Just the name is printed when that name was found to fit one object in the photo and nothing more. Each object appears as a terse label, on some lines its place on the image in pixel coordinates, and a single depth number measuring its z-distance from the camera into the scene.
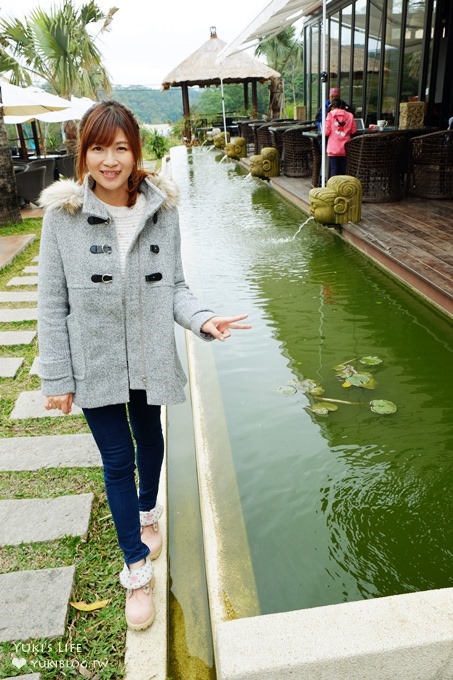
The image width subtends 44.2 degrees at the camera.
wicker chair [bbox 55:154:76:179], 11.81
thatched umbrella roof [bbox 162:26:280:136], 22.41
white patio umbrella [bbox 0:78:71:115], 10.03
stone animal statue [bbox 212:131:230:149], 19.98
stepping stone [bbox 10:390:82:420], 3.15
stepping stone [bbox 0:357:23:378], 3.67
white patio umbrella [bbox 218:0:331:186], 6.60
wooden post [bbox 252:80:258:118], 24.86
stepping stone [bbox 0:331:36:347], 4.16
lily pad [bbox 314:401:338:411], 3.10
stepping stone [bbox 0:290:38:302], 5.10
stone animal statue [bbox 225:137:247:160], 15.73
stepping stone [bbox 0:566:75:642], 1.76
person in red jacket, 7.75
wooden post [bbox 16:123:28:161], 15.05
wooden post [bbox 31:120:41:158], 16.12
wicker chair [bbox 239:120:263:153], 17.50
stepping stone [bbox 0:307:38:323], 4.62
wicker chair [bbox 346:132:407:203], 7.18
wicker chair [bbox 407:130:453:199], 7.03
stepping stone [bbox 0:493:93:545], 2.19
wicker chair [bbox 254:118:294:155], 12.30
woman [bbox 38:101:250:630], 1.63
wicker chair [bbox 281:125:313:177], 10.69
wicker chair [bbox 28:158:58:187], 10.55
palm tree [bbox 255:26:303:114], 45.66
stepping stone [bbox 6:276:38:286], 5.60
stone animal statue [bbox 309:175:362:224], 6.17
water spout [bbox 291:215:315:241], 6.94
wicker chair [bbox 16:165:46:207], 9.73
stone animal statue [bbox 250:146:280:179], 10.74
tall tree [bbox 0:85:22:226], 8.06
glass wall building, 9.45
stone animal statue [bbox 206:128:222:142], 22.45
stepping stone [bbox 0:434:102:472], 2.67
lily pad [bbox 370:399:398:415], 3.01
